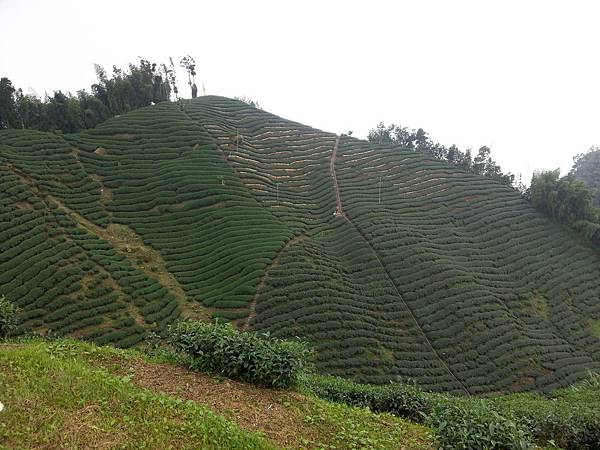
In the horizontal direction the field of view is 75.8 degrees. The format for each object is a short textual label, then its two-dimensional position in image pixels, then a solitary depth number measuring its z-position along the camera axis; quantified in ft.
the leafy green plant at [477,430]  21.15
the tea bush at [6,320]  38.19
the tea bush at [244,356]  28.99
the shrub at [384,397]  47.27
